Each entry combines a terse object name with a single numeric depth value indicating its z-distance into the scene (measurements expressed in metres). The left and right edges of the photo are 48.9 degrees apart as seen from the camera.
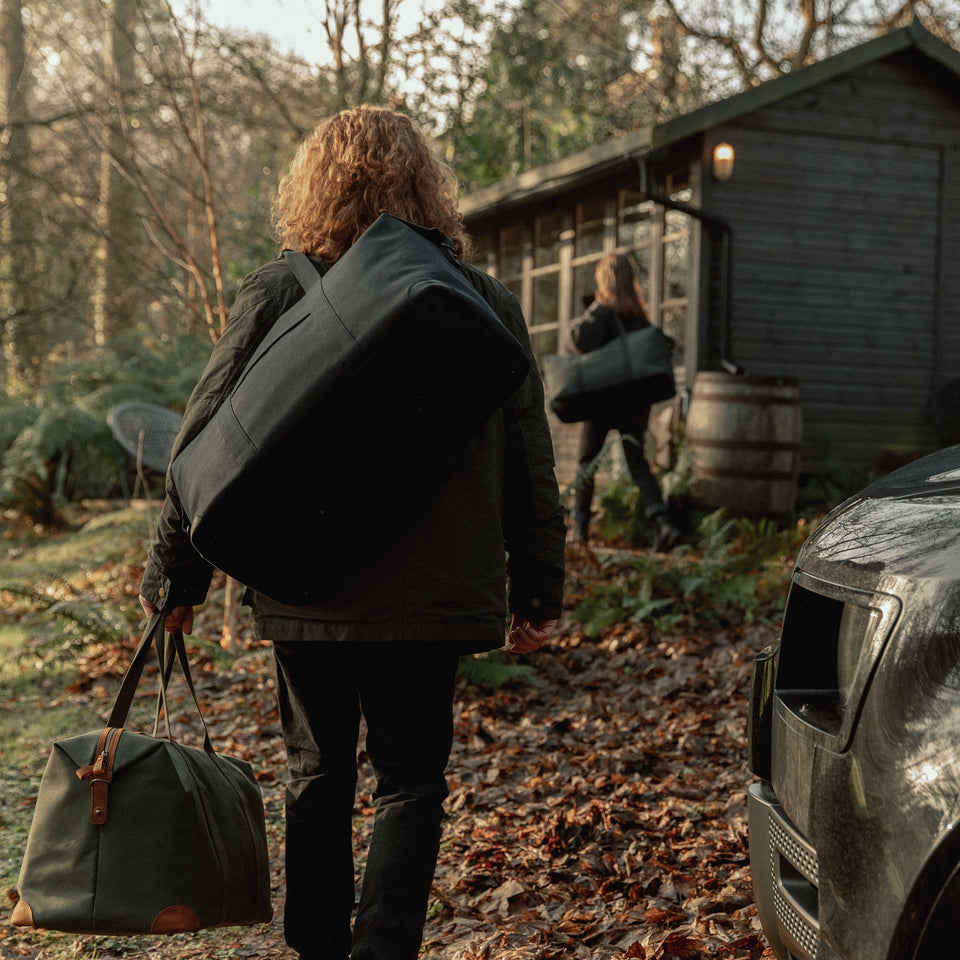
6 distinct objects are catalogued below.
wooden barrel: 8.22
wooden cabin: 10.69
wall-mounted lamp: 10.41
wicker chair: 11.12
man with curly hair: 2.24
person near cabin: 7.98
